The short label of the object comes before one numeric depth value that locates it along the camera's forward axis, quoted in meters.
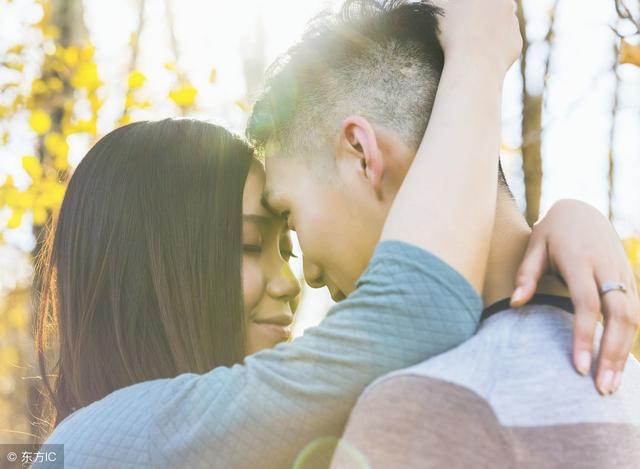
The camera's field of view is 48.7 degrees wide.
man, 1.10
